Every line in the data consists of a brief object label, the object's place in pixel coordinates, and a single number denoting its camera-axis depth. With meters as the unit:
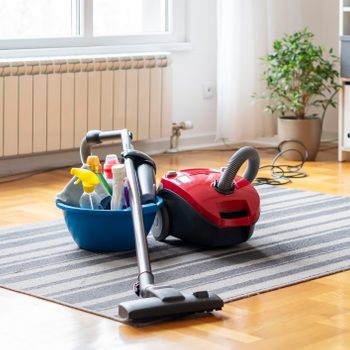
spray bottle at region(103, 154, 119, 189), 3.85
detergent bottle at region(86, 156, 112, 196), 3.83
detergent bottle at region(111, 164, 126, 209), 3.72
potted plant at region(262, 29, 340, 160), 6.07
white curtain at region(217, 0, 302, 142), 6.51
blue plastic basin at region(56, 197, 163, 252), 3.66
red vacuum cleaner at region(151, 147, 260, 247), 3.80
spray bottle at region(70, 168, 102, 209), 3.73
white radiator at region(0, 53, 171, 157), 5.56
